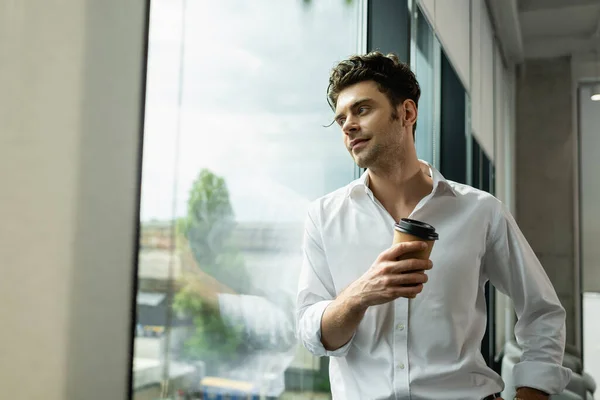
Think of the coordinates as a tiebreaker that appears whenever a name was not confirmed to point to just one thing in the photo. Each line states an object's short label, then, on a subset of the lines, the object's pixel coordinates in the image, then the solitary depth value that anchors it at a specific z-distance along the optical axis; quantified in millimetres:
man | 1255
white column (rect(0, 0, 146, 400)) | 662
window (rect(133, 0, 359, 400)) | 959
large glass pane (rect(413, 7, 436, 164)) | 2615
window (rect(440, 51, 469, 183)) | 3072
